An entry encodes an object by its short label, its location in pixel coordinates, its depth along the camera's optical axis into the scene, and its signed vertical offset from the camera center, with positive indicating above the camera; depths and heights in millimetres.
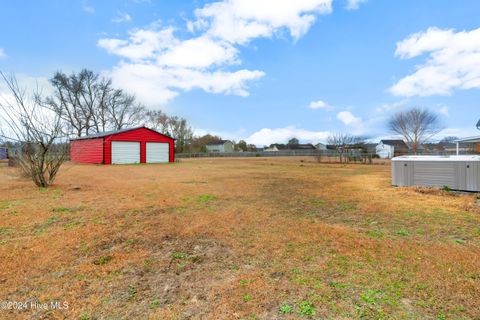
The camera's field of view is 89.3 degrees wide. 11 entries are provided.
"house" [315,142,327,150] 73288 +3202
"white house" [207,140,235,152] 64725 +2917
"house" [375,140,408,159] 46044 +1659
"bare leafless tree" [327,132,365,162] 26156 +1333
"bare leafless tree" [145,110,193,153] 42969 +5904
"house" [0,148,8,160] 28509 +531
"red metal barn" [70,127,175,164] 20219 +942
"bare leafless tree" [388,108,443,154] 38625 +4858
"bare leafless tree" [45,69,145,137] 32875 +8147
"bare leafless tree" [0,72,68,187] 7172 +818
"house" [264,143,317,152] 69875 +2751
